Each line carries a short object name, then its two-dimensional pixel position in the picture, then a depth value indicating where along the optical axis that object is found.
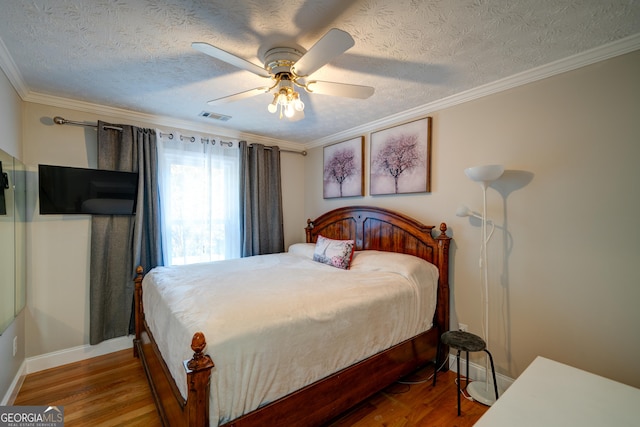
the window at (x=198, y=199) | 3.09
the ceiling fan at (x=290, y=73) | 1.44
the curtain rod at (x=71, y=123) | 2.49
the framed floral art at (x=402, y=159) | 2.69
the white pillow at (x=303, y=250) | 3.28
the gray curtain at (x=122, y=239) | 2.67
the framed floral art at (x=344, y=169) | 3.39
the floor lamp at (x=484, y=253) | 1.97
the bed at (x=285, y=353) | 1.26
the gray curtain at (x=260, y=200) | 3.60
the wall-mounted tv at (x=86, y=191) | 2.45
